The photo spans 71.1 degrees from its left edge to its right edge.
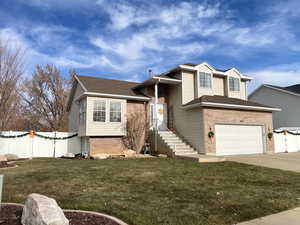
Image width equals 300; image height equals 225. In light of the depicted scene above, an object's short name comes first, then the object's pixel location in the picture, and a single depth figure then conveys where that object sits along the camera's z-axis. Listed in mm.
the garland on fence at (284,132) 16898
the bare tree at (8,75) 11539
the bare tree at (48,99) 26719
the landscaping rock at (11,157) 12741
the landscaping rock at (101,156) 12702
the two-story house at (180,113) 13711
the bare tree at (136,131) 15062
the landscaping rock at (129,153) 13686
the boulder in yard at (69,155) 13694
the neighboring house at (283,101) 21250
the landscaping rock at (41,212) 2936
